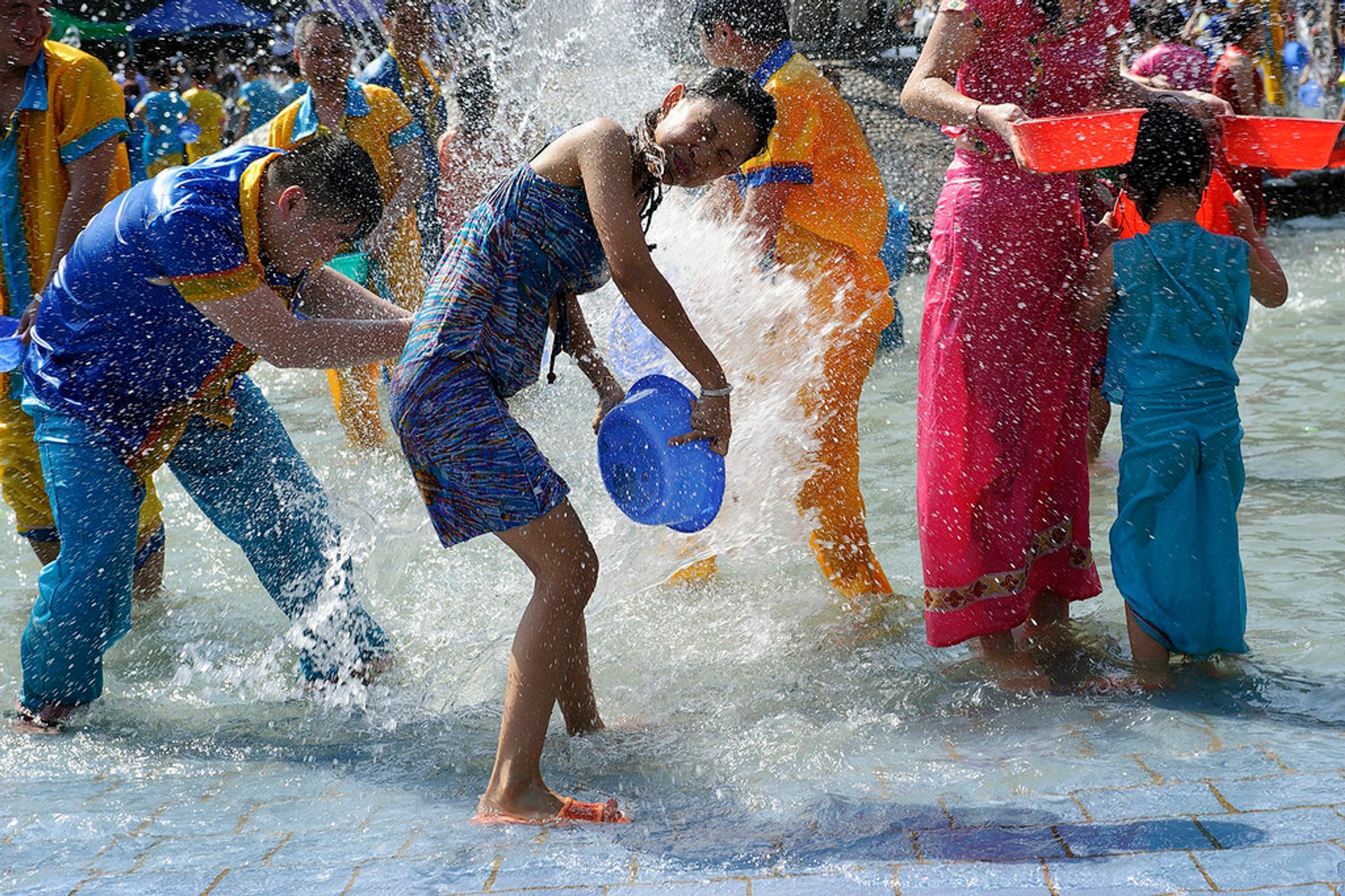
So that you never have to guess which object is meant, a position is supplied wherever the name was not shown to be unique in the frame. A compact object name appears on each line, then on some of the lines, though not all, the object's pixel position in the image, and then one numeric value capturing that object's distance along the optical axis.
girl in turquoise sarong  3.53
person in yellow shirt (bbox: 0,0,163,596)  4.14
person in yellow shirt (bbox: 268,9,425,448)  5.96
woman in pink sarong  3.60
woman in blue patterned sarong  3.03
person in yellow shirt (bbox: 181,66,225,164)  9.88
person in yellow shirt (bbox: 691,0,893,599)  4.41
